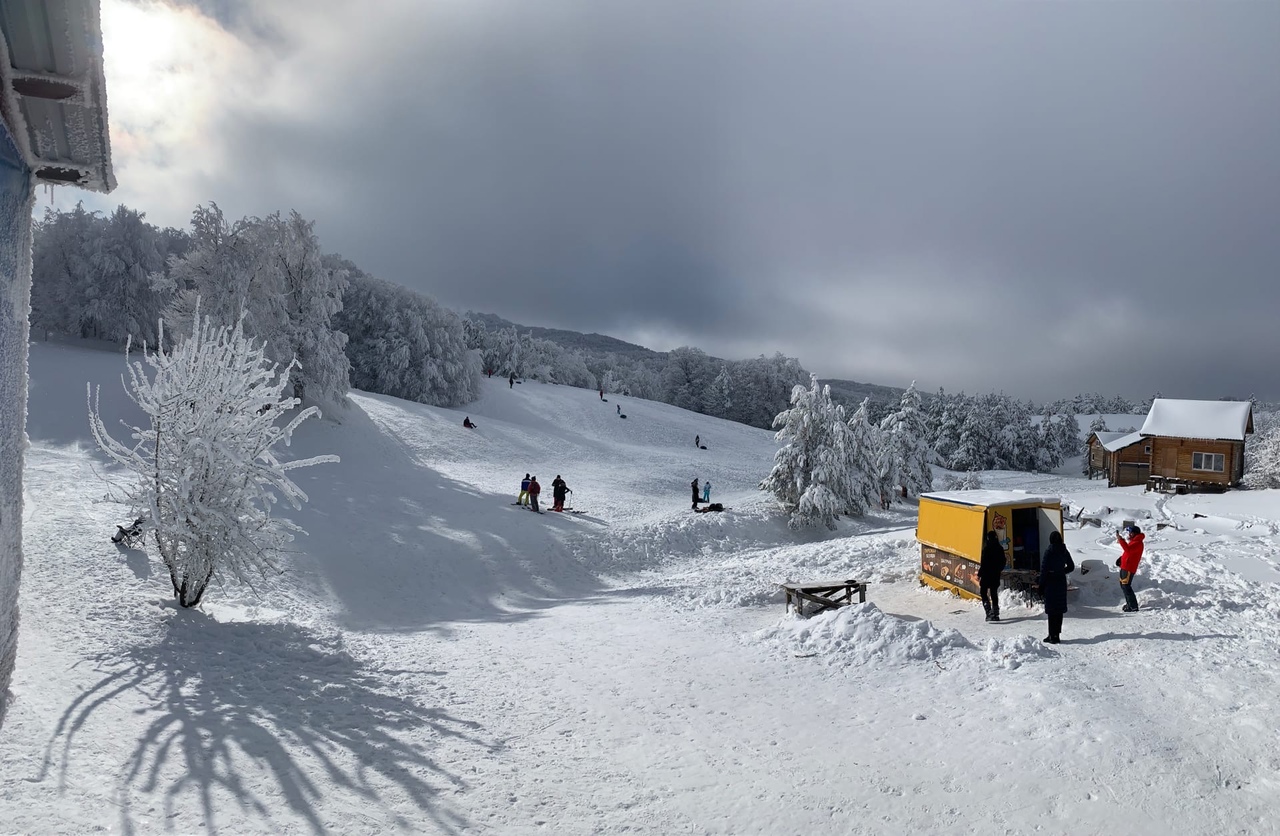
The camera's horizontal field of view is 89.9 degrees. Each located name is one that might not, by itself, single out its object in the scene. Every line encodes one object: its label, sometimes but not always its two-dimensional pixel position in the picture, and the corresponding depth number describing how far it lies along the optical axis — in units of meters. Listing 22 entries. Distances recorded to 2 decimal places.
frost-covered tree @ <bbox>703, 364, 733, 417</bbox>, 92.56
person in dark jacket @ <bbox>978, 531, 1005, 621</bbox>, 11.98
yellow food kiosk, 13.18
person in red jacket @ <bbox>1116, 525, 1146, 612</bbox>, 11.23
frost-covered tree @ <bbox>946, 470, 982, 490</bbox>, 40.44
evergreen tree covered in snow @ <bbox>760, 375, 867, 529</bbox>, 27.02
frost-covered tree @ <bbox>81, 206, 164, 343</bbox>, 42.47
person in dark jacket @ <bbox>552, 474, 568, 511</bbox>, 24.84
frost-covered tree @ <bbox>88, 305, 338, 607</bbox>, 9.99
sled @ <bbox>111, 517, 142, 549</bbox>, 13.09
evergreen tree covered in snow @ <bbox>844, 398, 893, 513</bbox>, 28.94
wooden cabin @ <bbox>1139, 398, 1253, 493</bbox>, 34.38
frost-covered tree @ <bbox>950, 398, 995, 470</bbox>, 75.00
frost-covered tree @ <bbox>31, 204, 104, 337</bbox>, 42.31
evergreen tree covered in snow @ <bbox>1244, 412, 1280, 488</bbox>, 36.12
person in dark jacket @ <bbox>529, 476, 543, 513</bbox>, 24.44
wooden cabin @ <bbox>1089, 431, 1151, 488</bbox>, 42.16
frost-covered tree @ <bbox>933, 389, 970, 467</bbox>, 78.81
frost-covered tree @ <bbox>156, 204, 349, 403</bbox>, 29.97
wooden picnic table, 12.54
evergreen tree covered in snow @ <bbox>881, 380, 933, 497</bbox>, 35.66
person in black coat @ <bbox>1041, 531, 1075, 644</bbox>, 10.03
